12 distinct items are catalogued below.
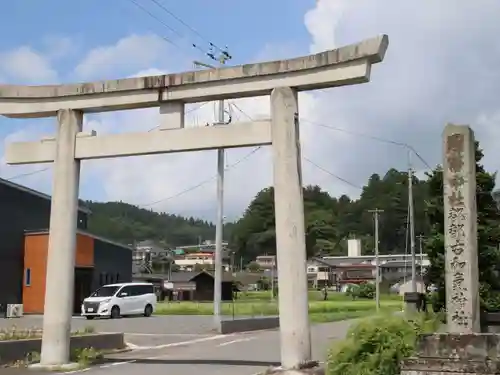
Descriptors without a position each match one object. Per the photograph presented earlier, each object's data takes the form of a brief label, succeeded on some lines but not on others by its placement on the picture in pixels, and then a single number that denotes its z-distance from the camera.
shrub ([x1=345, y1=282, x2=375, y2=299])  72.31
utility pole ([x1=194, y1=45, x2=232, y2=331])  24.44
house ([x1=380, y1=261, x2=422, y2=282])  91.94
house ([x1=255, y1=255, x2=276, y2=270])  109.30
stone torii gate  11.70
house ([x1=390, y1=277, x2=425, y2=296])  76.84
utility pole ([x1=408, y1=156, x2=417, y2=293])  42.50
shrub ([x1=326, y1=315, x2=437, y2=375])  8.40
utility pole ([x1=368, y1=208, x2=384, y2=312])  45.16
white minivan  30.59
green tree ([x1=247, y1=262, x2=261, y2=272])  106.47
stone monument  10.28
